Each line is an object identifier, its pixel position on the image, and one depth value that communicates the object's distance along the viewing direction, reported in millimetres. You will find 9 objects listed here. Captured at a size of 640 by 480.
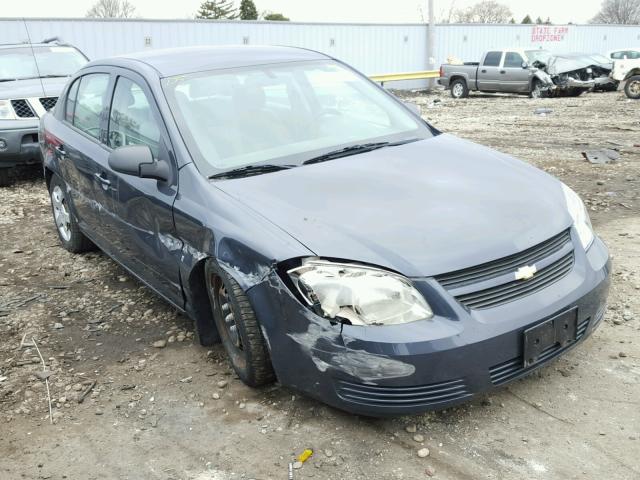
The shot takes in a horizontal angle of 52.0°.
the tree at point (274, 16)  55088
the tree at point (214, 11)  69312
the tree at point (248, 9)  61656
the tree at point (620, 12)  71500
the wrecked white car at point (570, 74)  19422
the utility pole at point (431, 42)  27031
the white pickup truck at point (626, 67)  17589
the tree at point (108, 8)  59562
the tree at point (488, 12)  74750
